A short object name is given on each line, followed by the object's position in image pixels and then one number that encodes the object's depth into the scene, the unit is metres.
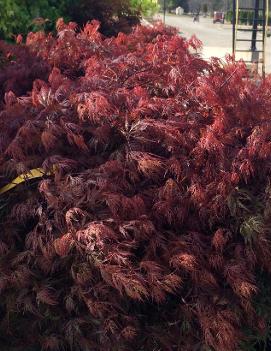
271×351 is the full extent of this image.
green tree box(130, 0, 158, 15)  6.03
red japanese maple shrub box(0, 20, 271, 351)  2.49
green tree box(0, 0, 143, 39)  5.25
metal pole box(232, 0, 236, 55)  12.49
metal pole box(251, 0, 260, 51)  13.79
